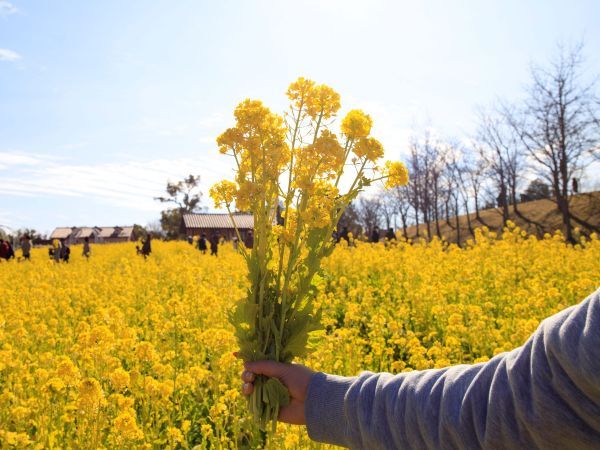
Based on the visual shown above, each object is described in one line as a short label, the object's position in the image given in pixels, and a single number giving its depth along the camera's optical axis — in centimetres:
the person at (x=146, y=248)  1903
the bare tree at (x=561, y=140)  2841
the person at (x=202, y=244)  2126
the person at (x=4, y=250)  1759
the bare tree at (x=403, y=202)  4479
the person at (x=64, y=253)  1917
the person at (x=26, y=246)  1936
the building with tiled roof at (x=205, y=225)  6247
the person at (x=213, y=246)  2009
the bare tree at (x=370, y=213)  7593
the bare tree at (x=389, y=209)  6154
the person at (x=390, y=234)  1730
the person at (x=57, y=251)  1923
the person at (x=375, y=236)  1990
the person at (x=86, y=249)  2177
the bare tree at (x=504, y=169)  3793
